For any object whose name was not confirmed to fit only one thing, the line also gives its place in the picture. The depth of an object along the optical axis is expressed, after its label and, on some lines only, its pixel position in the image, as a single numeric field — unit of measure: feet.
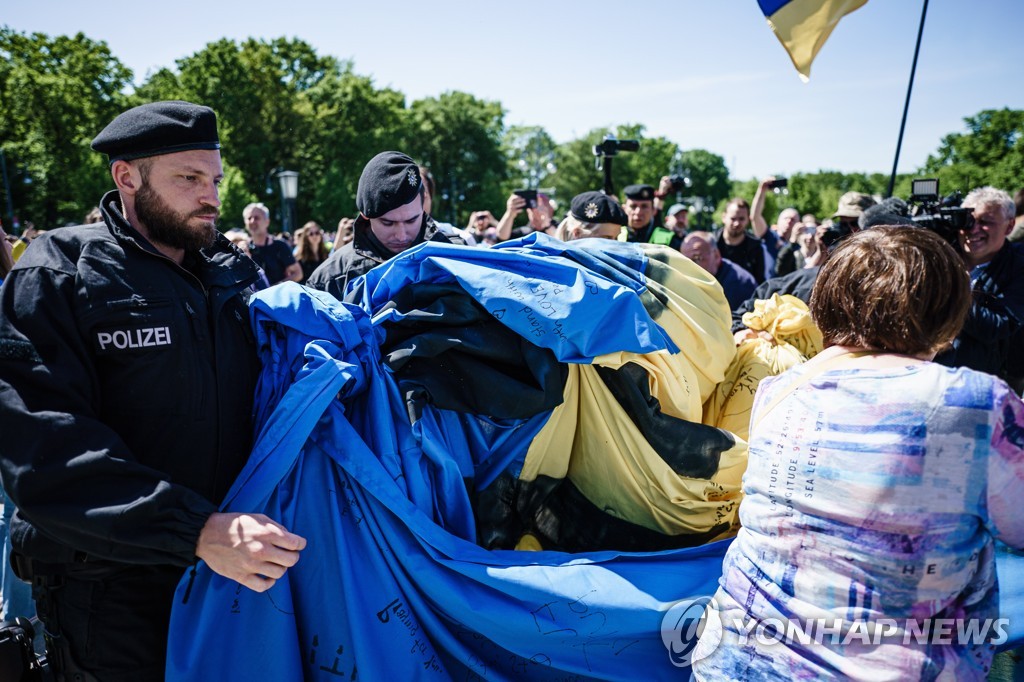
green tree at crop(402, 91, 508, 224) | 139.03
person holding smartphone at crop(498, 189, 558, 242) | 18.10
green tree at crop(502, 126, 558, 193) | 192.76
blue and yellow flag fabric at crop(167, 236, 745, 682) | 5.38
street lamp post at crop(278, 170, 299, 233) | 40.68
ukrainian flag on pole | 8.98
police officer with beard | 4.60
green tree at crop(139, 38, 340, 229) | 103.45
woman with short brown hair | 3.82
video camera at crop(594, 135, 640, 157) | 19.96
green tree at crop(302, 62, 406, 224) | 109.91
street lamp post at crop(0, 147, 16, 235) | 90.12
